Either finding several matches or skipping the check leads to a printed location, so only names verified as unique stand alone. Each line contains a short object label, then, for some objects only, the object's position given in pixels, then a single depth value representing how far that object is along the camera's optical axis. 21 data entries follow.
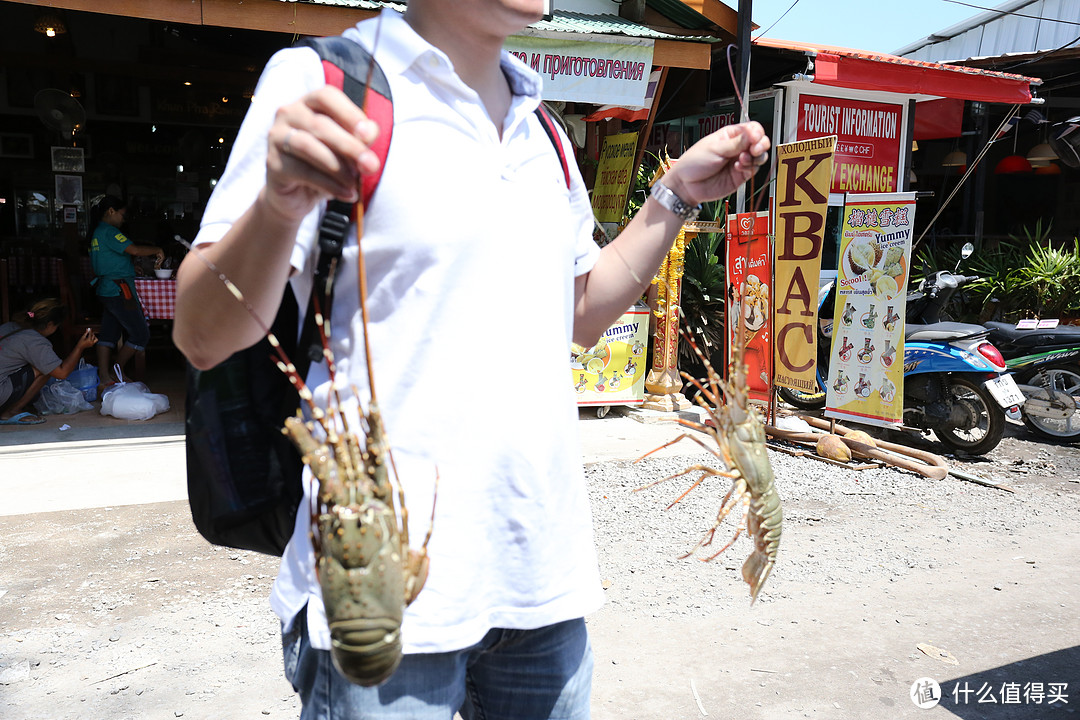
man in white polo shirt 1.15
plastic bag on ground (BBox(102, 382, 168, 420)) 7.12
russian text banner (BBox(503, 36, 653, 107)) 6.73
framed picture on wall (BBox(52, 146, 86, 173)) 10.62
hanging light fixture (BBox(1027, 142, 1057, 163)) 11.55
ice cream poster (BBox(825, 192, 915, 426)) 6.27
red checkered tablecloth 7.78
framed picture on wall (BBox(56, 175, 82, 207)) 10.74
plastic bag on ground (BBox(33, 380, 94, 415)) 7.30
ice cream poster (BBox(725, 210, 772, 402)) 6.50
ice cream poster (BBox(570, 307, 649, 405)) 7.41
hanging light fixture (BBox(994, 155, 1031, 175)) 12.32
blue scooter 6.32
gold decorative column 7.37
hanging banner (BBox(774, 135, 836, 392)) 6.07
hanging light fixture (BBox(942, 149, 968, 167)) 12.24
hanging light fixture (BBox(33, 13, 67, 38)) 8.68
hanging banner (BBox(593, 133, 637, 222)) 7.88
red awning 7.61
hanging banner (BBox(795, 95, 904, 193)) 9.18
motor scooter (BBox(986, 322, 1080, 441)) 6.89
